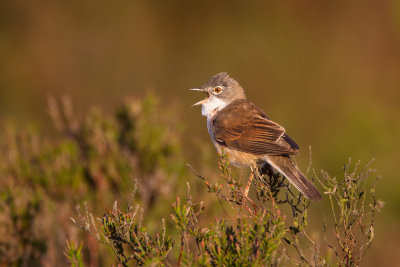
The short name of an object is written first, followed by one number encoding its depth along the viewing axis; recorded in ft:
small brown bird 23.22
